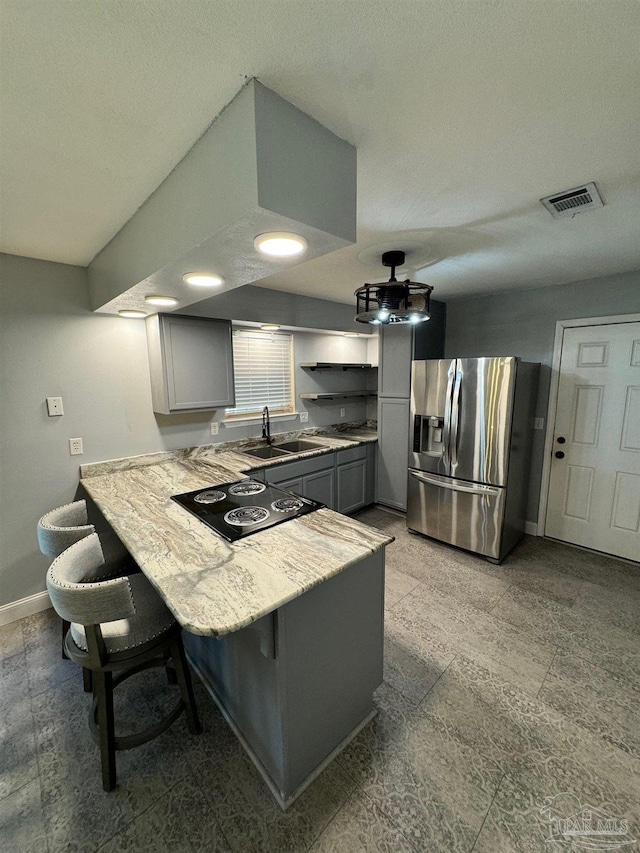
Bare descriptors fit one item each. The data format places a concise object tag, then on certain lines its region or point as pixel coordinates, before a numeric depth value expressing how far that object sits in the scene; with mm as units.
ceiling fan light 2008
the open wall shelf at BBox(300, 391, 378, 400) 3908
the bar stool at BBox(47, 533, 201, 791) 1218
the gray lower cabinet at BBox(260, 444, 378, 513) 3096
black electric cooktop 1668
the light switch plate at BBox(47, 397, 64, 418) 2357
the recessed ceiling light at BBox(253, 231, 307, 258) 1178
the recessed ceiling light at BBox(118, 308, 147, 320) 2447
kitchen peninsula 1178
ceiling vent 1532
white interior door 2918
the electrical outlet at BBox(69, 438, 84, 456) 2469
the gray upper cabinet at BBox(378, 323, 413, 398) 3662
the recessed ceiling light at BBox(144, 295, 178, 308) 2024
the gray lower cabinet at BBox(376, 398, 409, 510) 3779
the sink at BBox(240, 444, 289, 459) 3427
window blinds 3406
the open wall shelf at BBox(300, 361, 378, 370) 3742
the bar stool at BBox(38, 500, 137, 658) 1747
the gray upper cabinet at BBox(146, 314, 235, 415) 2602
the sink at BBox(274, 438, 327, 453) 3672
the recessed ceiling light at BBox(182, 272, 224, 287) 1603
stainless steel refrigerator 2881
